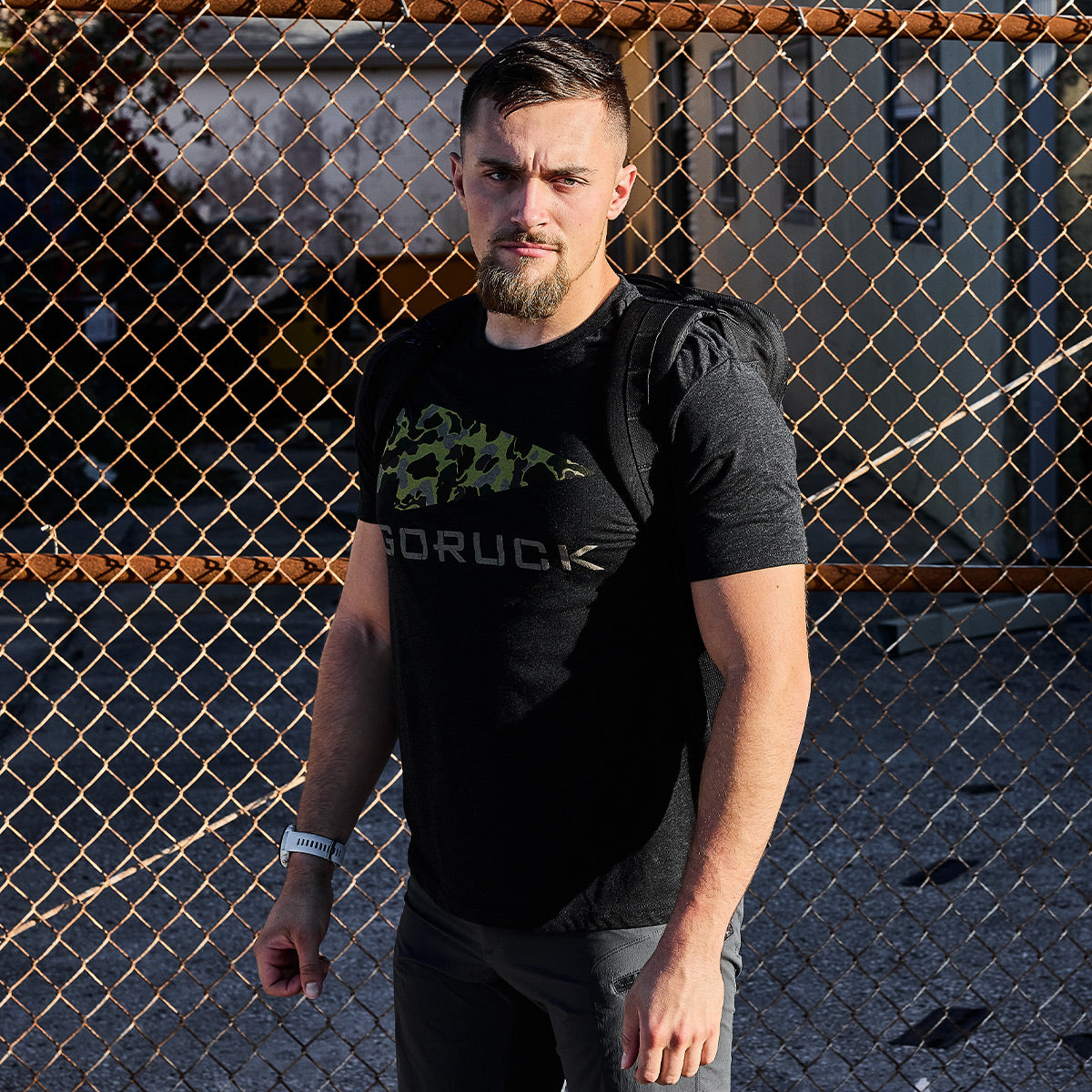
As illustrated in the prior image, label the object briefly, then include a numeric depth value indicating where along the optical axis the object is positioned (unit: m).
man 2.51
